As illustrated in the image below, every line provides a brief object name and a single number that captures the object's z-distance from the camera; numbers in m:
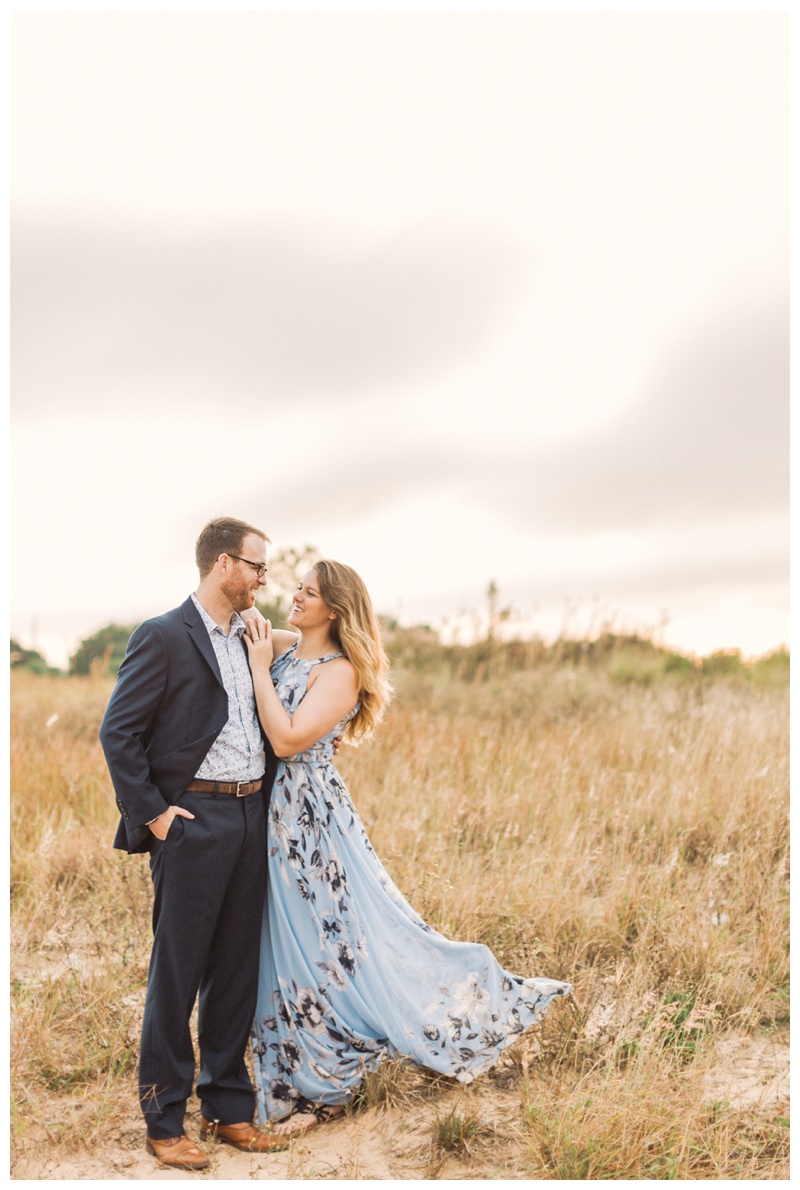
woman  4.05
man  3.74
